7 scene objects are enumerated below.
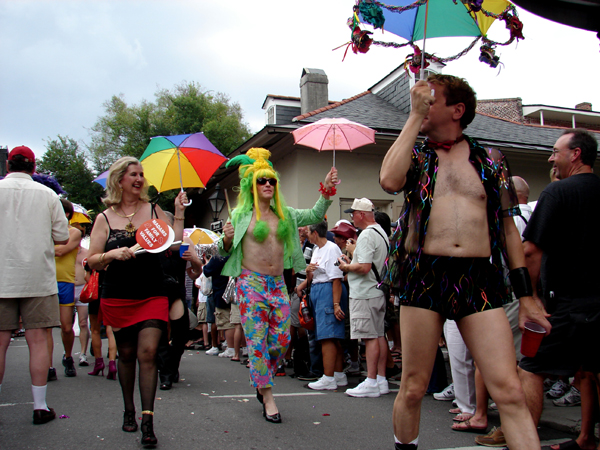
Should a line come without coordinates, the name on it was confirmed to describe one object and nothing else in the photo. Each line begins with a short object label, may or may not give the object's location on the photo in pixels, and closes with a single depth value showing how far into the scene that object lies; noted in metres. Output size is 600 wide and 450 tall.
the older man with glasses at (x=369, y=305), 5.38
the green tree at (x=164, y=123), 31.38
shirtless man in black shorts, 2.39
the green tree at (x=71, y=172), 34.03
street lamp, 14.69
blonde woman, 3.58
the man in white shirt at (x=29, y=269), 3.88
